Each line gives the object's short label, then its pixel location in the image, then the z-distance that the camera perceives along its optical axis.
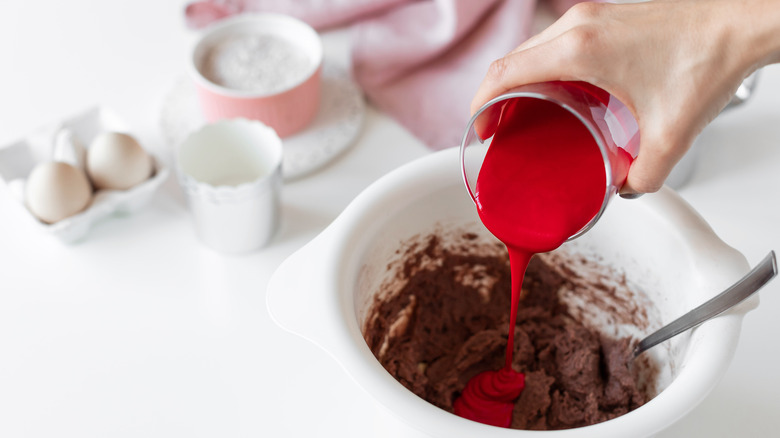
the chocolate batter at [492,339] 0.84
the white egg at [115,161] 1.04
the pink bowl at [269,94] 1.12
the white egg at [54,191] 1.00
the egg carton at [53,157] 1.03
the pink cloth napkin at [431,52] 1.21
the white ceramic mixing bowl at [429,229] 0.63
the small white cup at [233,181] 0.98
